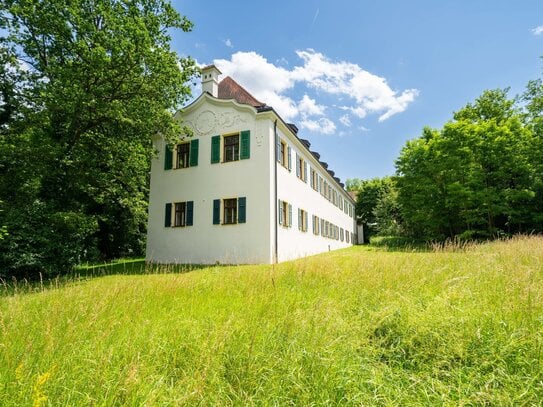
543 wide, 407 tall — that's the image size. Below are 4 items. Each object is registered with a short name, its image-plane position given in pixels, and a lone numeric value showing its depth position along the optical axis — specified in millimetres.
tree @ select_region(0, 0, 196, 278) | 10500
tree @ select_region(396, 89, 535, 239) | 21297
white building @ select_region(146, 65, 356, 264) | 14102
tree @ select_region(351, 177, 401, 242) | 38062
